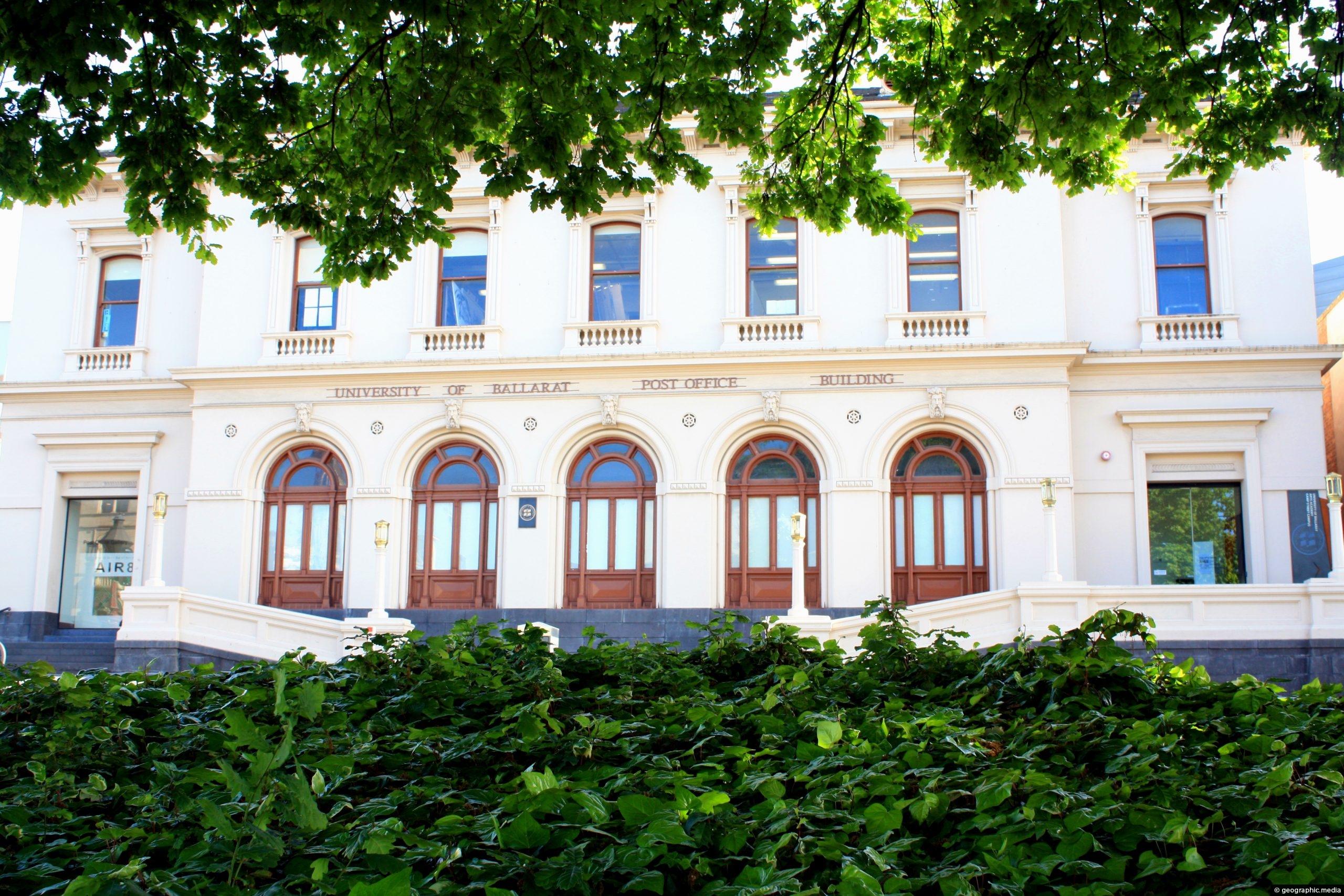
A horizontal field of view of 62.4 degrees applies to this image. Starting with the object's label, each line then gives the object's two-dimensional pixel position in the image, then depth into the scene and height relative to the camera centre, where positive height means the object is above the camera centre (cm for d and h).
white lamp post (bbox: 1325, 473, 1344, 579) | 1814 +99
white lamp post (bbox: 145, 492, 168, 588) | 1942 +45
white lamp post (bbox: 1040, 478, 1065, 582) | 1869 +85
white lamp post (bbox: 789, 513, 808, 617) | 1848 +30
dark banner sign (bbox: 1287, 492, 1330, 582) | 2144 +77
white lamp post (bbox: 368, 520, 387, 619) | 1983 +12
